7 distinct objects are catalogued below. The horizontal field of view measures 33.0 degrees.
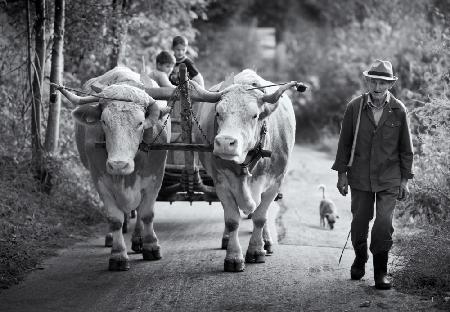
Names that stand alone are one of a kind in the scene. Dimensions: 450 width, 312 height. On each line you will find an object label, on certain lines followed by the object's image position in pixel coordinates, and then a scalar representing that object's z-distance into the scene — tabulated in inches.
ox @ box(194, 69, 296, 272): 291.7
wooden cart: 309.4
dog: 412.5
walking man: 272.4
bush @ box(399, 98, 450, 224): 358.0
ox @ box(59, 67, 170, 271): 295.3
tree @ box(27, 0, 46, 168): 424.5
